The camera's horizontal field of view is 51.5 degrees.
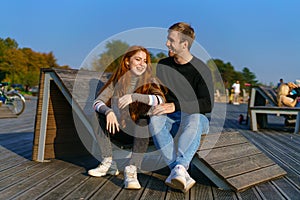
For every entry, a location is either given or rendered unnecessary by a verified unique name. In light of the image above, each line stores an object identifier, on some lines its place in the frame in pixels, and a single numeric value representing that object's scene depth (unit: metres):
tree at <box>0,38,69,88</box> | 34.34
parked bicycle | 8.46
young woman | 2.19
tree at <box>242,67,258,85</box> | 65.26
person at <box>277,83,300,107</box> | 6.57
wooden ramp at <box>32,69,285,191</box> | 2.18
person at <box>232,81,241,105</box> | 18.59
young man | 2.07
